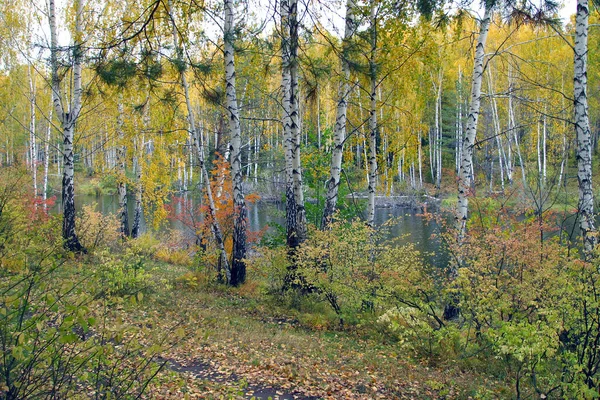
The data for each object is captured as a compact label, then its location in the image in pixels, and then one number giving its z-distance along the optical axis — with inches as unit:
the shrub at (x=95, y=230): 440.1
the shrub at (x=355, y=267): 281.7
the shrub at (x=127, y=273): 299.6
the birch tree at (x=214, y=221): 375.2
